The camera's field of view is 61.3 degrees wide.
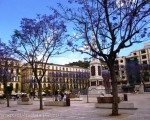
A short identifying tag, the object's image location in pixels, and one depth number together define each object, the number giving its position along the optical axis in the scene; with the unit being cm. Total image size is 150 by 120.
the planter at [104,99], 1118
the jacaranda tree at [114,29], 816
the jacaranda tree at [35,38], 1290
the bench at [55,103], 1384
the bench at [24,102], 1789
